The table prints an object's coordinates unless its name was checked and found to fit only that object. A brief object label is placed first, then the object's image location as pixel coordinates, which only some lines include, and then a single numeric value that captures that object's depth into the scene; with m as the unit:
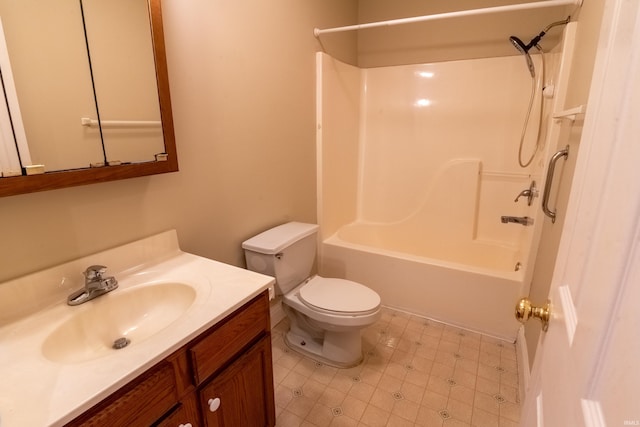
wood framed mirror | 0.90
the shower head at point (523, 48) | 2.18
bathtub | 2.04
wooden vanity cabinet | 0.79
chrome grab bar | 1.37
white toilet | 1.71
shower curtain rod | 1.60
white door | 0.35
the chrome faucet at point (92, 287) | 1.05
